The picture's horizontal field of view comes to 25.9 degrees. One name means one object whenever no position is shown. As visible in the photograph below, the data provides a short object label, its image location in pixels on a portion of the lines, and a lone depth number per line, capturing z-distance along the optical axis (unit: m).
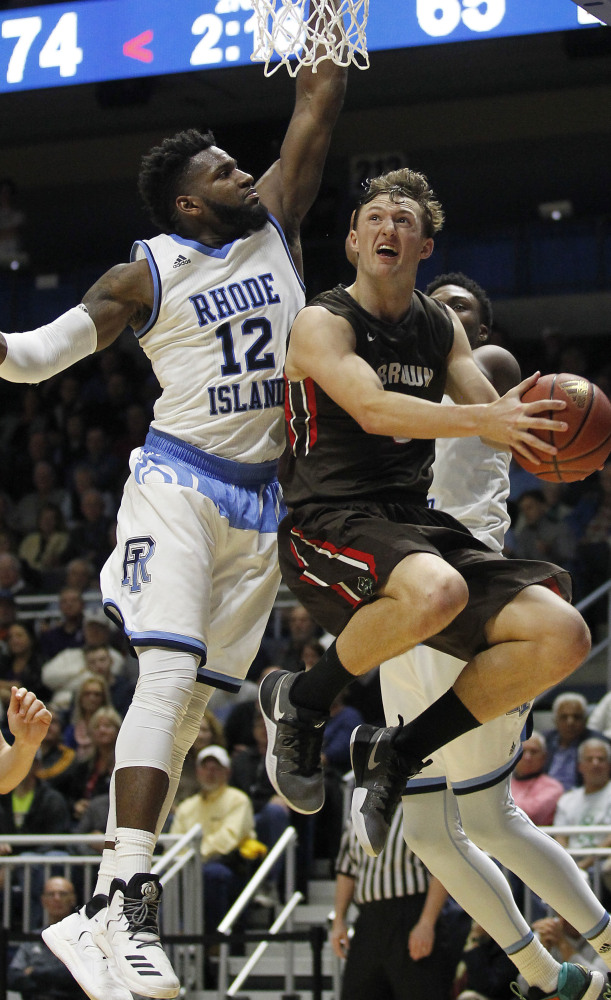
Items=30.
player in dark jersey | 4.31
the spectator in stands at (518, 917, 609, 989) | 7.28
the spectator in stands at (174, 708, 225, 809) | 9.67
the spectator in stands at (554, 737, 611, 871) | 8.29
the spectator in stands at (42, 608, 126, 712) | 11.27
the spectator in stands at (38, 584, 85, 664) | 11.99
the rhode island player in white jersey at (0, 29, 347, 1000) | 4.45
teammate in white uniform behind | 4.93
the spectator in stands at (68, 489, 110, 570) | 13.60
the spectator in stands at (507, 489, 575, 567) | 11.80
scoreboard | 8.87
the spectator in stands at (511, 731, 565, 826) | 8.53
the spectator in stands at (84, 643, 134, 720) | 10.89
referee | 7.21
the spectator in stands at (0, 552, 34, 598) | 13.09
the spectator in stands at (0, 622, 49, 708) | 11.59
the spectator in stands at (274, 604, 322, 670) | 10.72
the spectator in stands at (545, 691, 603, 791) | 8.98
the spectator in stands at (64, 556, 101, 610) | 12.63
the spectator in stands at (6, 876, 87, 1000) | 7.91
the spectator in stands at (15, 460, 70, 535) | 14.54
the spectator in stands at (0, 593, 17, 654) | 12.33
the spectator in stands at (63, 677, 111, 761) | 10.31
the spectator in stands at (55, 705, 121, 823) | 9.77
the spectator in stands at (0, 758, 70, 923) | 9.48
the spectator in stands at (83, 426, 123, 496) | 14.52
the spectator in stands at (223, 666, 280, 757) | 10.14
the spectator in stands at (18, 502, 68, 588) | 13.62
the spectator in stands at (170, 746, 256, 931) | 8.79
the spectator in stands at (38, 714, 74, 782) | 10.10
